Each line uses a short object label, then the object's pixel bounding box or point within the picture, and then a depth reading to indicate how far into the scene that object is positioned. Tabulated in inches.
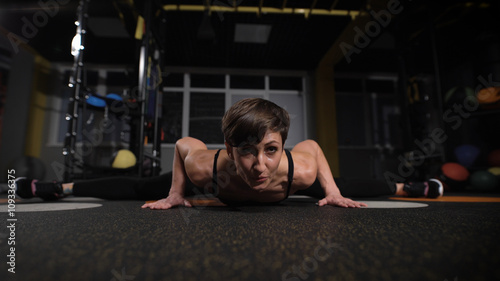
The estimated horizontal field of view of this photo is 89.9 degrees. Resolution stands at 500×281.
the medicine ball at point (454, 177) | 132.8
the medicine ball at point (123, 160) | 139.0
